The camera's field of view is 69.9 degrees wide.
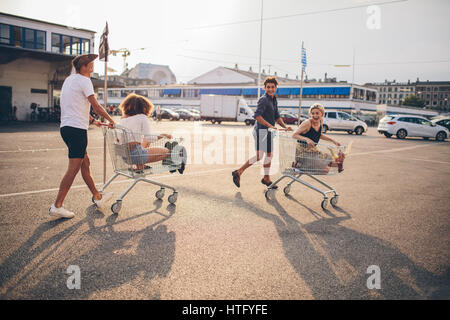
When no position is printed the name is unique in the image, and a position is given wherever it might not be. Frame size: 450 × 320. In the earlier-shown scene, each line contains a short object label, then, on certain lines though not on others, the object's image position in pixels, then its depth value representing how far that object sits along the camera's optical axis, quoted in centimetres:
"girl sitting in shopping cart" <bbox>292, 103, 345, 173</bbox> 499
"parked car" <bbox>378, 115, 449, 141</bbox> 2256
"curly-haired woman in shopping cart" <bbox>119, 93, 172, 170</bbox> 445
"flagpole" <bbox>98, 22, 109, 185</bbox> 601
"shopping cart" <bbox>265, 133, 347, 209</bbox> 502
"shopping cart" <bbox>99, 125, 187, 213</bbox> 439
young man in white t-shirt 401
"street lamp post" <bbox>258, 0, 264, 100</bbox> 4640
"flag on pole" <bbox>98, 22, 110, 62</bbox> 602
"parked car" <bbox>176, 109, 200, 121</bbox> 4740
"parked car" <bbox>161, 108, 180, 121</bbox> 4601
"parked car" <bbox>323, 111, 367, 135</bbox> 2631
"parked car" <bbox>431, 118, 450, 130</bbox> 2761
